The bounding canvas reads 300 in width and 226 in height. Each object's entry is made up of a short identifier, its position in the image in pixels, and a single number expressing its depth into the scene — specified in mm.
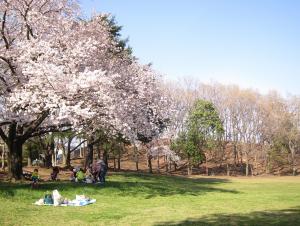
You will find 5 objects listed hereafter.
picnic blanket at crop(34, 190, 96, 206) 18688
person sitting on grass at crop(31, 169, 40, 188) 22075
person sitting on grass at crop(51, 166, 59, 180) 28688
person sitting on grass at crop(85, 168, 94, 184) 26234
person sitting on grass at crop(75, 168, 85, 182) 25922
